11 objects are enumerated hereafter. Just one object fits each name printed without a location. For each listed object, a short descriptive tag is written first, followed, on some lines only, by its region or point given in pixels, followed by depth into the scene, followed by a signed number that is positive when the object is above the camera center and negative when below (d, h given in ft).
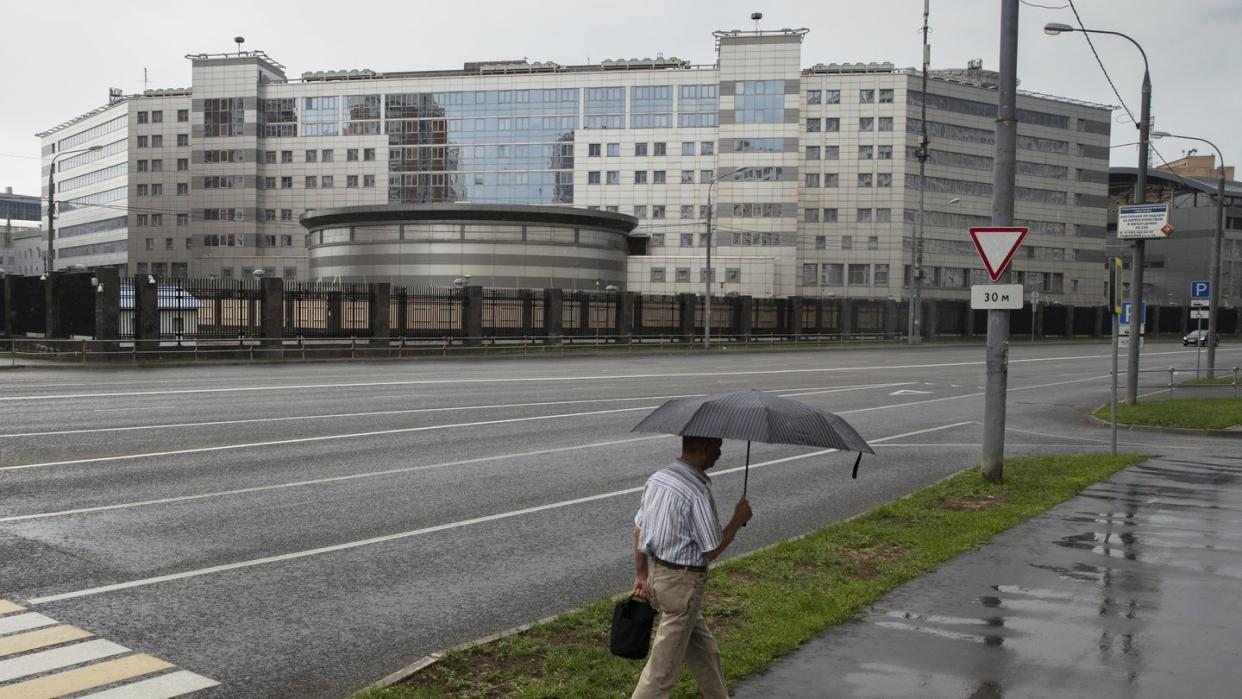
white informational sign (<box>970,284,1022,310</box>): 39.60 +0.69
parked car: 234.76 -5.59
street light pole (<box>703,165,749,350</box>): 172.76 -2.55
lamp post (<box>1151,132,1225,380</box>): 106.73 +4.65
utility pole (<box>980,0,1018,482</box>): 41.34 +4.43
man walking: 15.78 -3.94
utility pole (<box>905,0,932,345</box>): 204.74 +7.00
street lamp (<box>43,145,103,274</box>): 130.62 +9.57
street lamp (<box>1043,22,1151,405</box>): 75.09 +5.28
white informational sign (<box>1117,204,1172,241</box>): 63.05 +6.24
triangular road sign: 39.83 +2.85
